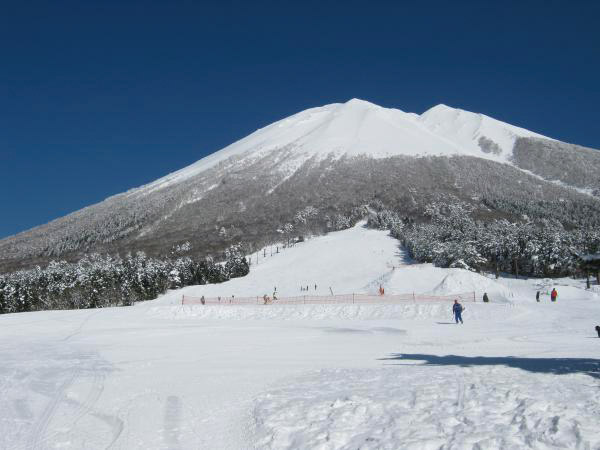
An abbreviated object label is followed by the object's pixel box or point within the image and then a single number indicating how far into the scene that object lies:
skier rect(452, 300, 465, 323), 27.00
